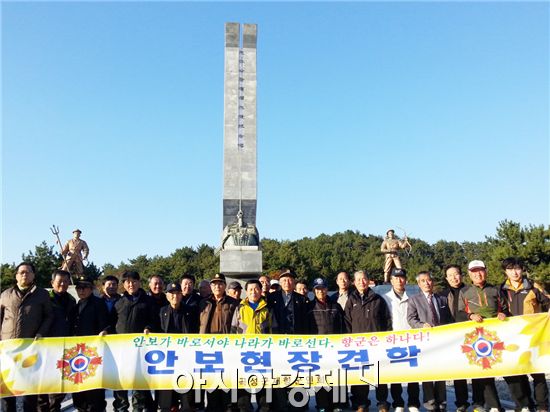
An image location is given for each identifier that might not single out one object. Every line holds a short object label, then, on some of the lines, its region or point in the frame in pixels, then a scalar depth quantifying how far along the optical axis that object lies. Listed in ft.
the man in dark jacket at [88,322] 14.47
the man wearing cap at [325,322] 15.14
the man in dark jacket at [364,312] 15.16
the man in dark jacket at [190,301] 15.46
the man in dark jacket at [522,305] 14.37
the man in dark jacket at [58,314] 14.29
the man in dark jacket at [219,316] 14.58
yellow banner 14.03
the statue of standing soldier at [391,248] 46.85
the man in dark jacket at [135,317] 14.60
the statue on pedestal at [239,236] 45.78
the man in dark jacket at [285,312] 15.16
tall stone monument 50.88
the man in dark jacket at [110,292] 16.48
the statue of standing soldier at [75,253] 41.88
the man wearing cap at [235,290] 16.20
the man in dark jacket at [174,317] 15.03
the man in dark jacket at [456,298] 14.70
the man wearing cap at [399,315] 14.94
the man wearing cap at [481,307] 14.37
